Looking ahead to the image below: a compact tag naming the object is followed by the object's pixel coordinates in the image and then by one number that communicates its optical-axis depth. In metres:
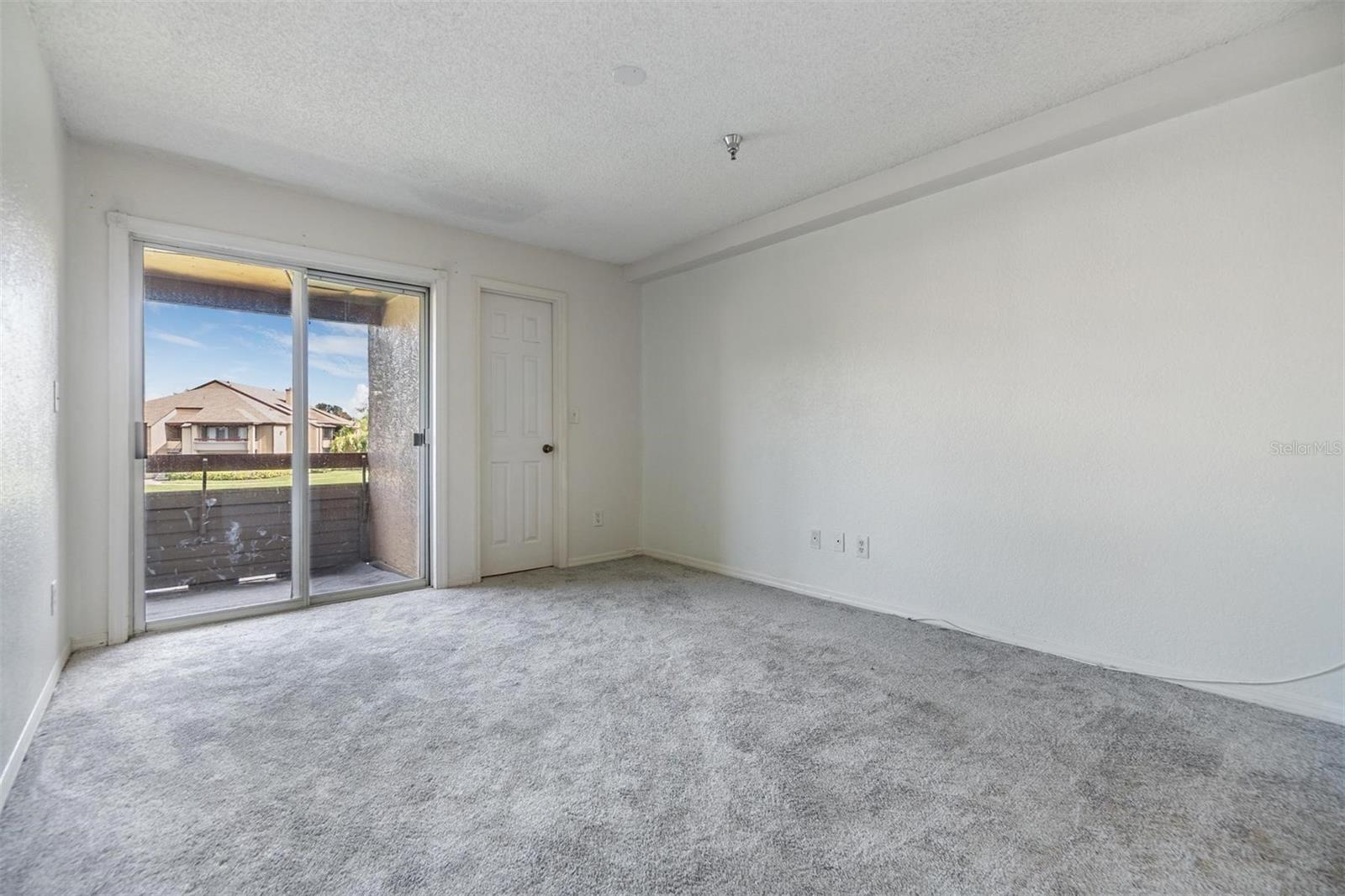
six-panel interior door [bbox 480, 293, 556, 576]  4.32
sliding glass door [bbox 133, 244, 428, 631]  3.18
